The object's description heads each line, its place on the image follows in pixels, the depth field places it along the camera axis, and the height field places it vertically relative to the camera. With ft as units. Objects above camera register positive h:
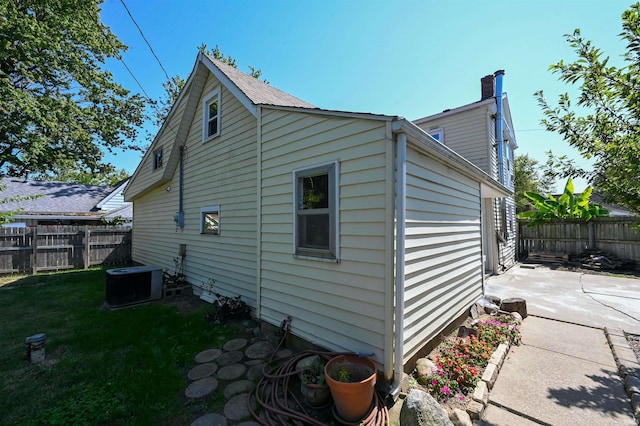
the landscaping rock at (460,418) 8.14 -6.38
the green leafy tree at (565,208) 37.29 +1.60
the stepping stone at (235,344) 13.51 -6.79
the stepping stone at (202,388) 9.96 -6.78
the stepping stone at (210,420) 8.49 -6.76
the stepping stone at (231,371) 11.07 -6.79
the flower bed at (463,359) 9.72 -6.24
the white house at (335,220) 9.73 -0.09
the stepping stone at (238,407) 8.83 -6.75
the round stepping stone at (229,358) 12.21 -6.78
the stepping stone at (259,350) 12.77 -6.76
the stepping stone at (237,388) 9.98 -6.78
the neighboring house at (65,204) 46.29 +2.76
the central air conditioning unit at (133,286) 19.77 -5.43
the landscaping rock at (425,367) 10.43 -6.12
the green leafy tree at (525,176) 78.48 +12.99
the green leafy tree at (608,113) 10.32 +4.98
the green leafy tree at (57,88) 40.70 +24.84
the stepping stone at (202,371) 11.13 -6.80
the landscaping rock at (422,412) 7.42 -5.69
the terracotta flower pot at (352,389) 8.18 -5.54
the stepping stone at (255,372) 11.03 -6.76
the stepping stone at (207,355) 12.40 -6.80
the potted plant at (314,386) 9.01 -5.91
